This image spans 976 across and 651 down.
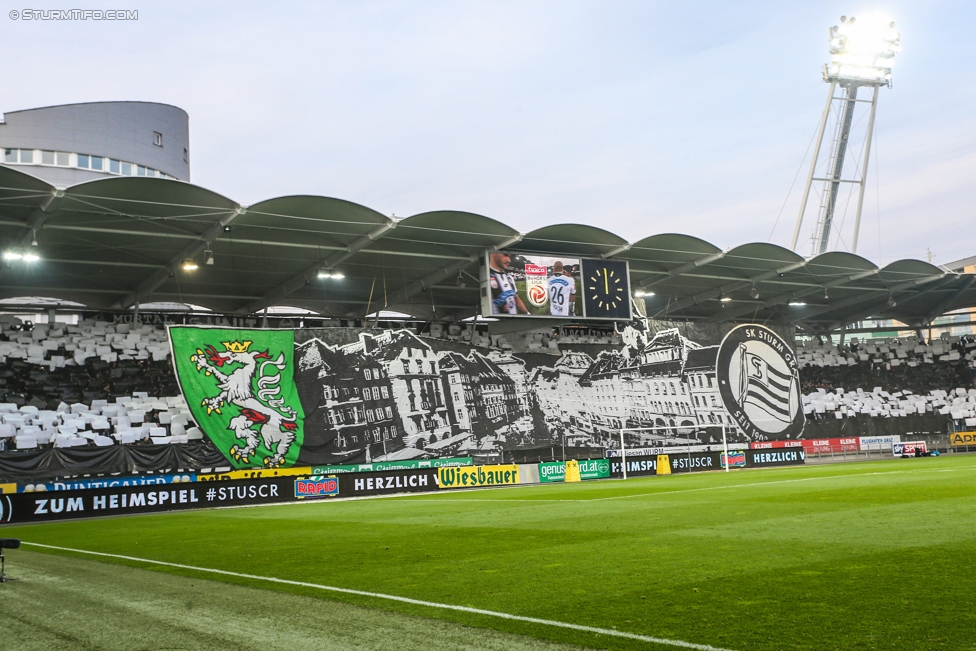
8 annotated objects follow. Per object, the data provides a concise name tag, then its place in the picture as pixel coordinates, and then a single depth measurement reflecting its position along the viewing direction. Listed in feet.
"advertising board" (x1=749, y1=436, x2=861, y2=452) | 139.03
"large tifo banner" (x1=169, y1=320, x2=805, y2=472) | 104.58
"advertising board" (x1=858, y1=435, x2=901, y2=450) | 147.64
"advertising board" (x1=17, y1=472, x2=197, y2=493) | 86.58
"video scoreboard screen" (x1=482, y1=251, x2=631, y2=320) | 113.09
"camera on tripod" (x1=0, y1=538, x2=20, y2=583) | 30.09
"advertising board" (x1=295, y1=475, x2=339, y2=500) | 87.61
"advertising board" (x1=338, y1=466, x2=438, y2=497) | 90.01
